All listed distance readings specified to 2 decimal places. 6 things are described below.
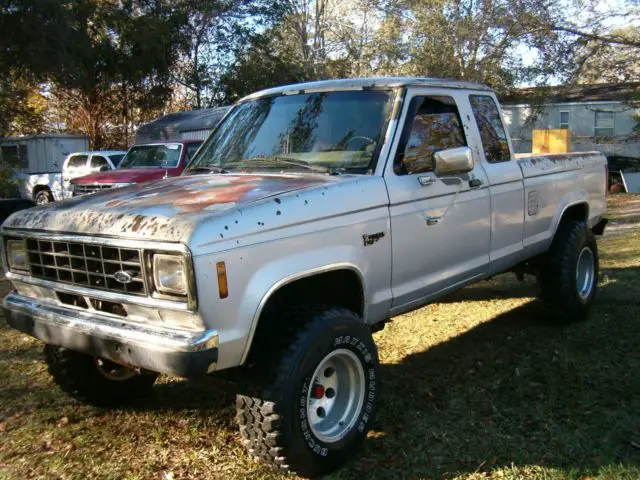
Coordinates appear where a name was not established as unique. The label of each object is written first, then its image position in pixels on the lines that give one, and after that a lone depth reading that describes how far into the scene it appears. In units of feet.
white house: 86.69
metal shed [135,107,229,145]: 66.65
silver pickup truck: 9.18
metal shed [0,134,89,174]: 77.66
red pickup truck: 38.94
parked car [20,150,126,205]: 59.74
